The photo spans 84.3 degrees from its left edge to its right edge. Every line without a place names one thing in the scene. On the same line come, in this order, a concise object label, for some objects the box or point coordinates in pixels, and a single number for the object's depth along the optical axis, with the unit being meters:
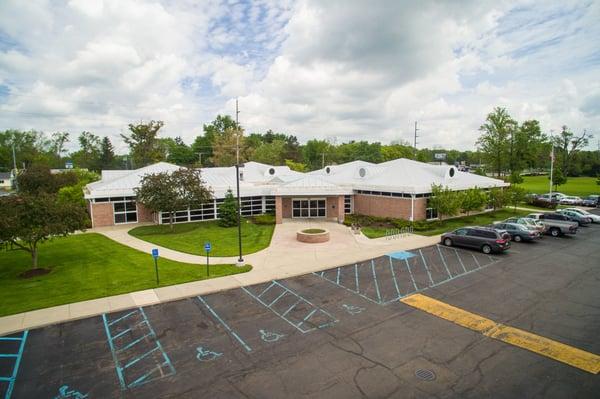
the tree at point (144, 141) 67.25
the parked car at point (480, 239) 21.88
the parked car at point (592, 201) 46.06
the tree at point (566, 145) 85.31
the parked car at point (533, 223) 26.36
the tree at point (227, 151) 77.25
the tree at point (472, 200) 32.66
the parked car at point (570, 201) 47.47
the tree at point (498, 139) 57.19
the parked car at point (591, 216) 33.32
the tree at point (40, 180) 41.03
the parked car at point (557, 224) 27.06
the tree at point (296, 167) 75.75
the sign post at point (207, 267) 17.52
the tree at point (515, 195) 38.50
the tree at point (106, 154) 94.84
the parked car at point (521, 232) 25.08
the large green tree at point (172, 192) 28.08
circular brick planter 25.19
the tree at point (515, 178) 48.99
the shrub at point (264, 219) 32.97
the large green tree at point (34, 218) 16.50
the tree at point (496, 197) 37.72
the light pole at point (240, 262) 19.38
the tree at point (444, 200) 30.88
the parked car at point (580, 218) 32.59
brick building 32.12
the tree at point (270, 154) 81.44
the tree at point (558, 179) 56.48
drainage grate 9.20
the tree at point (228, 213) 31.89
